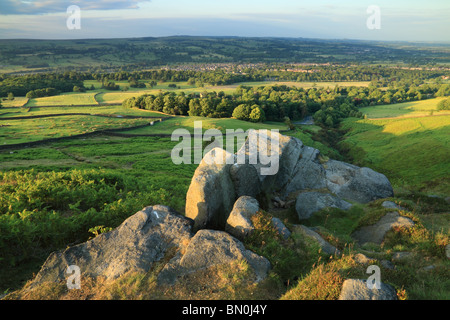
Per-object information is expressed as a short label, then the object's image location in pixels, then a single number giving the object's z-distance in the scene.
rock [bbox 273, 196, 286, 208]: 29.19
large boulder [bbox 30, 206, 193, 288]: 13.11
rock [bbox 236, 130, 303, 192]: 29.17
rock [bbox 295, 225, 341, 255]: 16.17
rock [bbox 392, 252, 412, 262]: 15.71
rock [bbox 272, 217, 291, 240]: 16.83
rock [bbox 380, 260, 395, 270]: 14.43
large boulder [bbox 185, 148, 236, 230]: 18.82
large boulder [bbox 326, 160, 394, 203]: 33.16
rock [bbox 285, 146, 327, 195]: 34.19
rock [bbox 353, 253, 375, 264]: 14.34
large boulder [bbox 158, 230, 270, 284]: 12.88
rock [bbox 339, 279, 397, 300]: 10.80
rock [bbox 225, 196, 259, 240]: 16.45
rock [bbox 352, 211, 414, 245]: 19.89
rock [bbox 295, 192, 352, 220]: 26.25
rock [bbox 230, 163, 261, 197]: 23.89
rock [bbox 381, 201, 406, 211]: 25.33
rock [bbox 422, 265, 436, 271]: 14.51
